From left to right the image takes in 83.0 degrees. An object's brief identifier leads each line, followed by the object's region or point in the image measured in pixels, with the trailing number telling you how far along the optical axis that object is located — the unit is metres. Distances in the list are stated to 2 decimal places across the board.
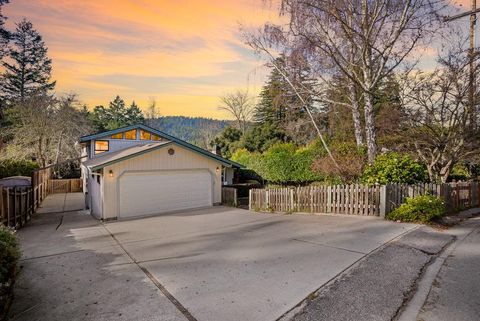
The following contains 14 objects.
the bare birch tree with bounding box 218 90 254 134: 43.22
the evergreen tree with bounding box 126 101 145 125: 60.28
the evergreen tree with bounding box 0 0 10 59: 23.76
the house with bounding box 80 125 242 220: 11.51
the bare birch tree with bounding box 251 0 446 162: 9.87
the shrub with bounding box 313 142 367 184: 12.27
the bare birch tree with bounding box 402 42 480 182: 11.68
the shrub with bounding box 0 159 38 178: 20.64
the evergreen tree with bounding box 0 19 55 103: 35.47
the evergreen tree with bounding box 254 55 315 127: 13.44
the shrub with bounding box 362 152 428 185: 9.80
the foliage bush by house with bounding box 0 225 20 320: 4.00
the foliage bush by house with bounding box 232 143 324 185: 19.61
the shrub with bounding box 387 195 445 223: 8.07
